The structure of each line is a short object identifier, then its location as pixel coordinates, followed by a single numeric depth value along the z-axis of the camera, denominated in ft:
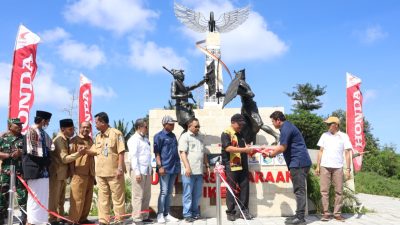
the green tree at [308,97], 148.77
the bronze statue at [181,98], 24.43
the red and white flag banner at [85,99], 48.39
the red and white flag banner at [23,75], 27.32
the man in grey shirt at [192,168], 20.90
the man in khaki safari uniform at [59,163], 19.25
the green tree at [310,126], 120.88
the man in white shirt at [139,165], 20.29
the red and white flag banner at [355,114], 39.04
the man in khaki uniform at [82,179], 19.45
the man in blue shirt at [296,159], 18.88
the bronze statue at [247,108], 23.77
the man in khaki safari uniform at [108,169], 19.03
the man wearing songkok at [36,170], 17.15
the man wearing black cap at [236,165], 20.38
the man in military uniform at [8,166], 18.07
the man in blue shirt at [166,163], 20.75
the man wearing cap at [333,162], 20.83
